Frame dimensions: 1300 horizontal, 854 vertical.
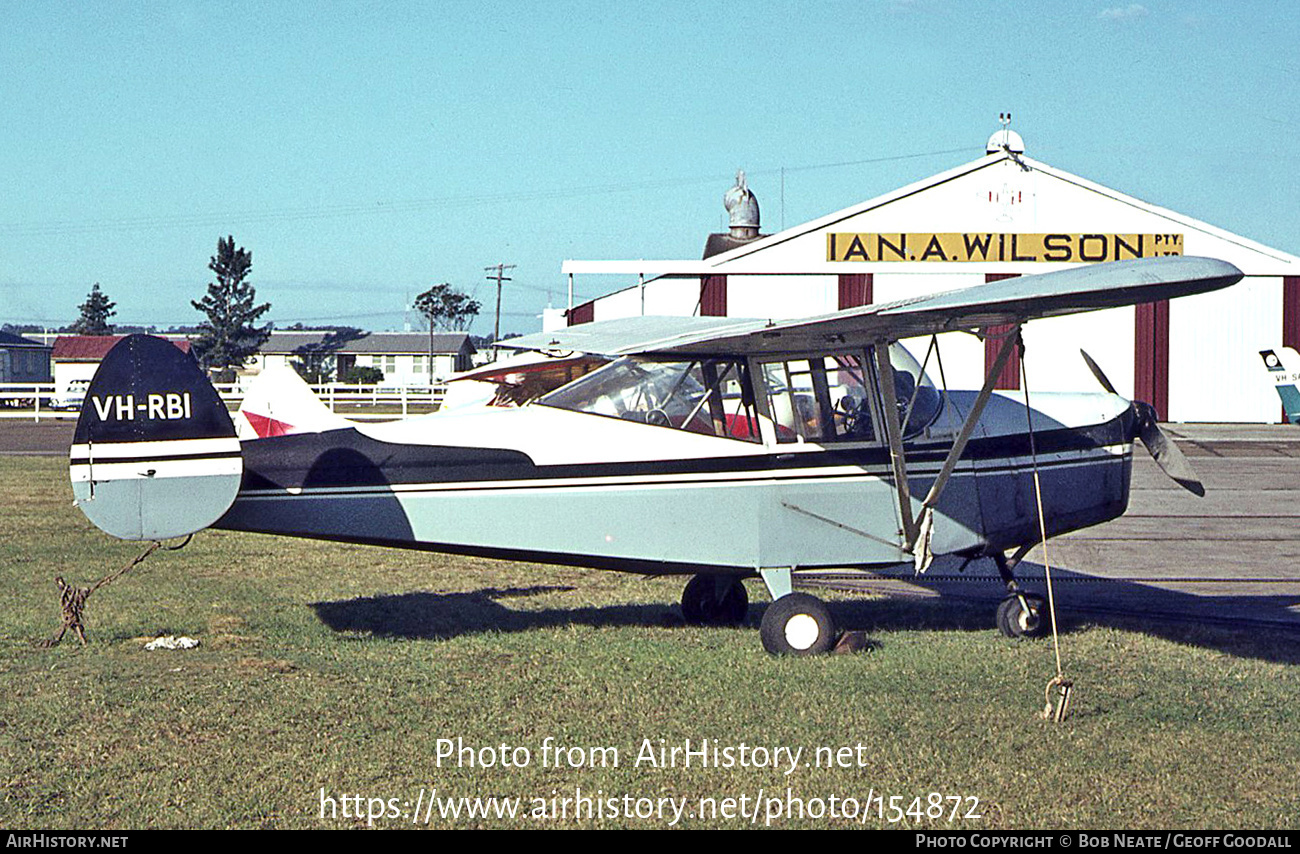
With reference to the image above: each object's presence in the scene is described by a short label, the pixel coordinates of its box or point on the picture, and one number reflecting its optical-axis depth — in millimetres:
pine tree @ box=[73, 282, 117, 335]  130750
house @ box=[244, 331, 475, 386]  117750
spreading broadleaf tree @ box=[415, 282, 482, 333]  123812
